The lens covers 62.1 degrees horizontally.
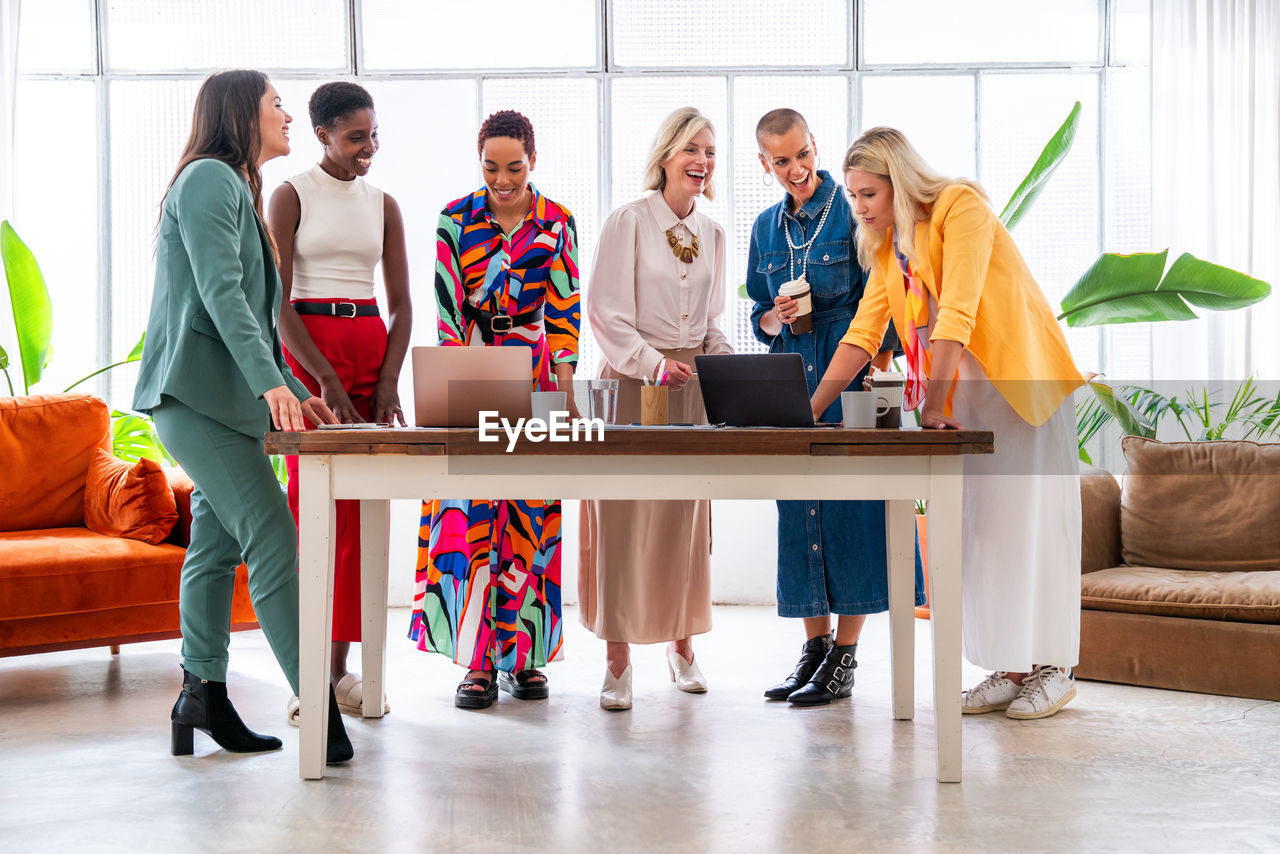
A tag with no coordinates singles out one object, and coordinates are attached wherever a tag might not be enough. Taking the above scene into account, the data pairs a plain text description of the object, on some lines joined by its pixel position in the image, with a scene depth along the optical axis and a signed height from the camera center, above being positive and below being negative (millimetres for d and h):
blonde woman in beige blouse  2980 +179
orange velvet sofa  3133 -404
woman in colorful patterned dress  2949 +206
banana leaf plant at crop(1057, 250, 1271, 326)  4449 +535
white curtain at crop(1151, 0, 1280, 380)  4984 +1278
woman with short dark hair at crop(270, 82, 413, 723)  2818 +346
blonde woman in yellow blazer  2535 +104
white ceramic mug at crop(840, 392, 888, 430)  2268 +21
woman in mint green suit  2271 +78
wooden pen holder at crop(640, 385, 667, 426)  2455 +30
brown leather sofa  3078 -496
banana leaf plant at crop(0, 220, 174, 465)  4566 +464
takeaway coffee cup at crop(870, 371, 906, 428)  2295 +51
